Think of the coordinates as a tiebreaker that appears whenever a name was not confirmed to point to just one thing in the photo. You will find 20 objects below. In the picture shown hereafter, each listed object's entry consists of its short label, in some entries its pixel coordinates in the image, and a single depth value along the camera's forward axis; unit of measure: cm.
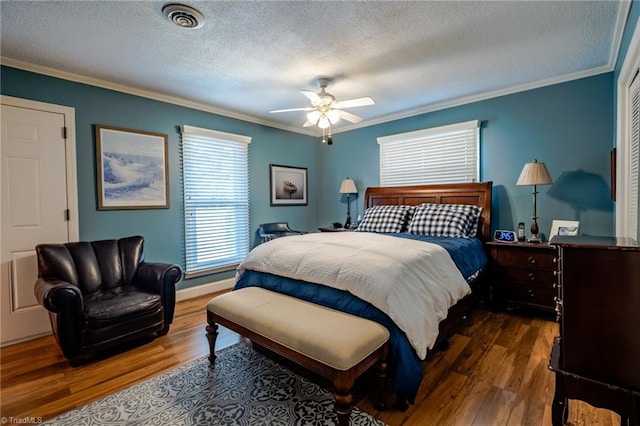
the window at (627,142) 211
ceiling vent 198
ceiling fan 292
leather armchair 229
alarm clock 342
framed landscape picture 325
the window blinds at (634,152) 212
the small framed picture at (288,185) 500
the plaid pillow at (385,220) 380
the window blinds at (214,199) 398
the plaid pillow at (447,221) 337
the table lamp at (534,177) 307
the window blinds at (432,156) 389
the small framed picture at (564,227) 311
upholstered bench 154
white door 273
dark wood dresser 121
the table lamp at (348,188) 495
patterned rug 176
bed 181
